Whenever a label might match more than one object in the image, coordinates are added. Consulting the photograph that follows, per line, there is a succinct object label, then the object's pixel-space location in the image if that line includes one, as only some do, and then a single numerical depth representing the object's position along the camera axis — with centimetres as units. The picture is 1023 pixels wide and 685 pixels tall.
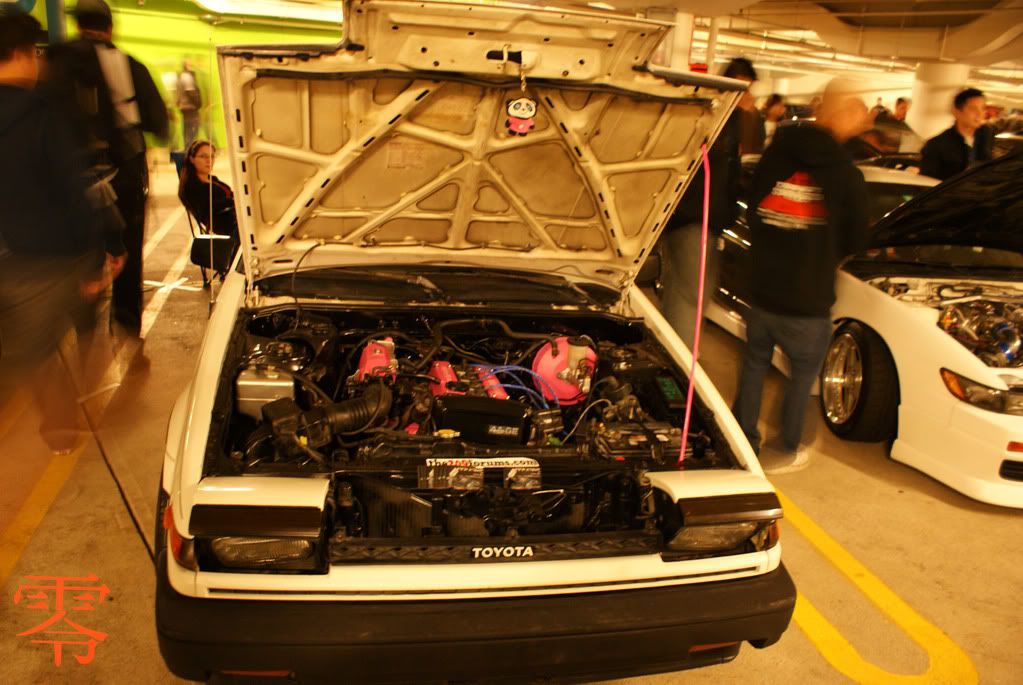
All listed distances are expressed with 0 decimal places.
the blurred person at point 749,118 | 406
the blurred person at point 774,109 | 975
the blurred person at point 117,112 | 362
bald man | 309
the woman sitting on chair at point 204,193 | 545
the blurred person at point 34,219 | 263
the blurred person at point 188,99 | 1064
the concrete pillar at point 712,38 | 1210
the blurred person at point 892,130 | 1088
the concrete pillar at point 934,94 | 1784
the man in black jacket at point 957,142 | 549
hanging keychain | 238
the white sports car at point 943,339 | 335
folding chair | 425
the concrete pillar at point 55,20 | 487
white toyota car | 178
